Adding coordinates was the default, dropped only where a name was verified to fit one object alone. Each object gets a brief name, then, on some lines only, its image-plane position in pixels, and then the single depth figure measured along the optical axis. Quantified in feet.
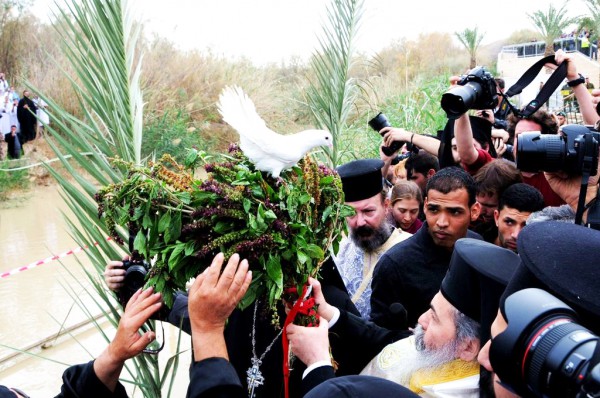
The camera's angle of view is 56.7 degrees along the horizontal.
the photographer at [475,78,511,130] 12.61
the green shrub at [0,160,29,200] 35.98
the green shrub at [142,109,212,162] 25.04
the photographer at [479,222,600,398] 3.00
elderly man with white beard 5.22
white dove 5.17
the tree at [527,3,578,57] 61.89
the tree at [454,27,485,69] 68.43
